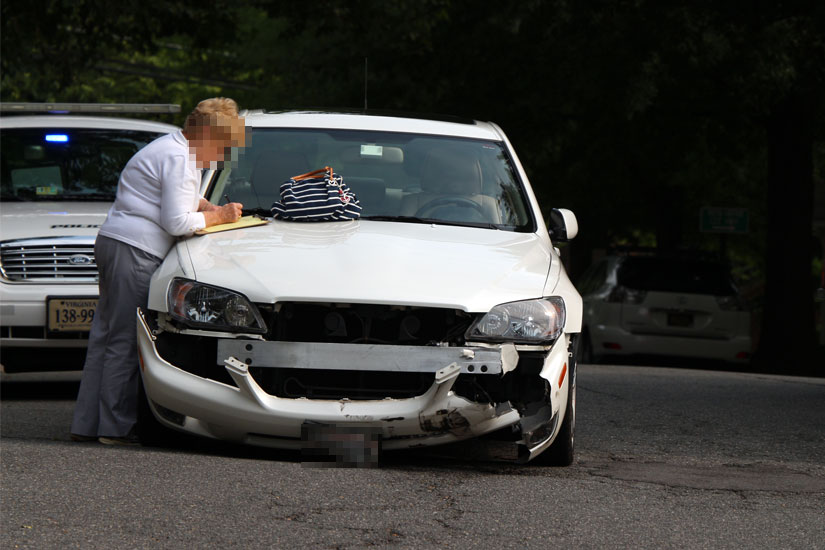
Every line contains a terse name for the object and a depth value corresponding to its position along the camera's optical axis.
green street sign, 48.75
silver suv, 33.91
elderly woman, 12.72
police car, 16.81
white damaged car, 10.93
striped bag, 12.98
